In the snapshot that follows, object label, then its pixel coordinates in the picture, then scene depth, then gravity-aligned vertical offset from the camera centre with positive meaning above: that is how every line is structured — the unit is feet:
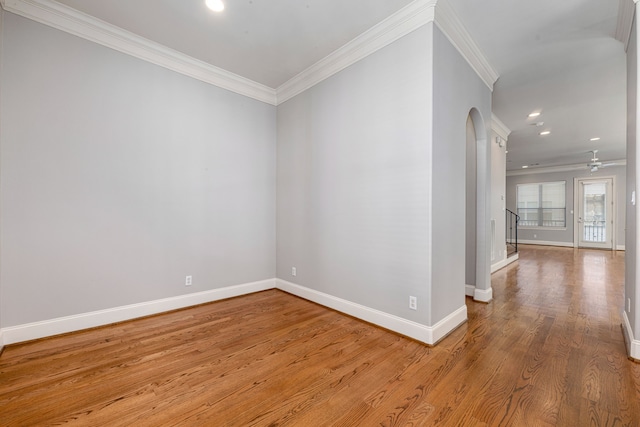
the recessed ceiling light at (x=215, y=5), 7.60 +5.81
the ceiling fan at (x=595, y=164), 25.21 +4.98
